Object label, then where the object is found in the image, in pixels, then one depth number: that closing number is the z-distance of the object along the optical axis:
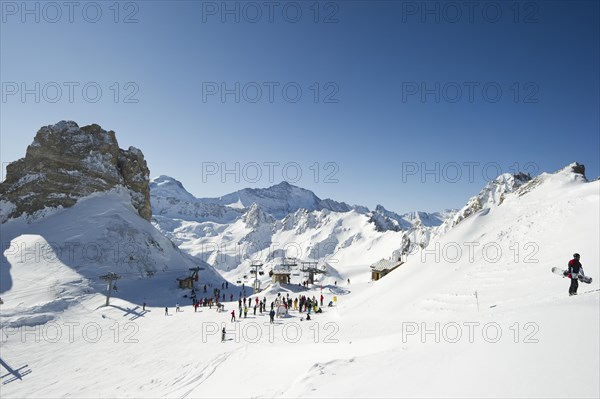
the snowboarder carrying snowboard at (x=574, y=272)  10.09
